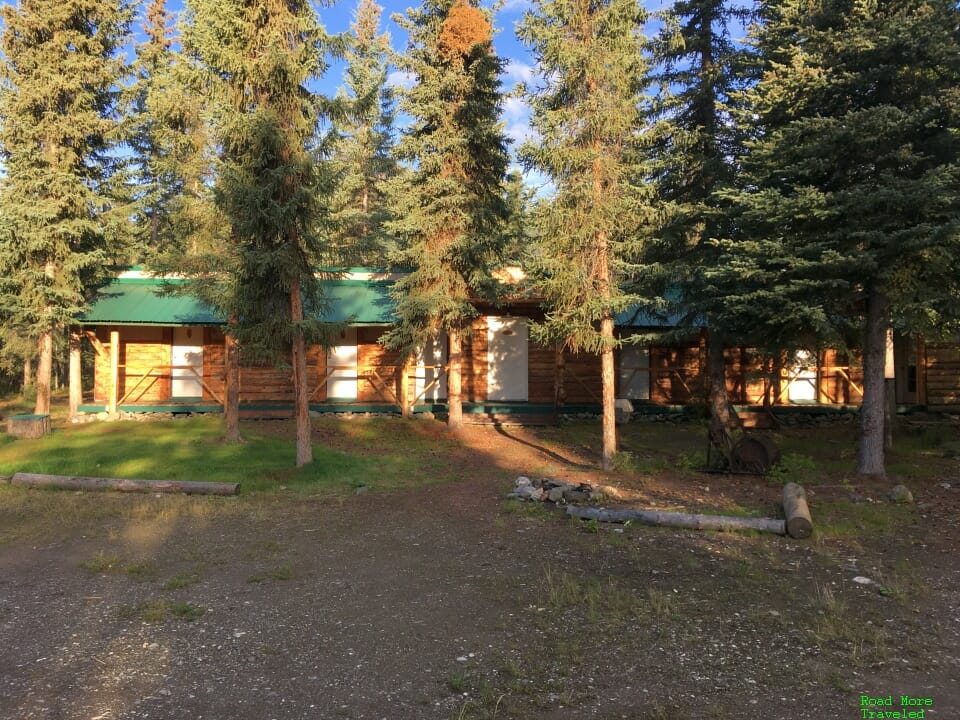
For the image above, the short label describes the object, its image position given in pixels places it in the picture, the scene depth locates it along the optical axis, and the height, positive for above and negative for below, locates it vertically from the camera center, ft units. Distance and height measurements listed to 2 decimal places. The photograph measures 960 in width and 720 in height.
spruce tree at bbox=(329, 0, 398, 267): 97.63 +38.17
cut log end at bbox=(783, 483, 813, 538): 26.20 -6.03
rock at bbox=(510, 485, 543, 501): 33.24 -6.43
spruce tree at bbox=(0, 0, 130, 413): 57.57 +20.04
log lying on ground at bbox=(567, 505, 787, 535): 26.99 -6.55
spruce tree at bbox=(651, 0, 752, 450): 41.52 +15.19
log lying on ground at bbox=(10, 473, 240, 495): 35.24 -6.34
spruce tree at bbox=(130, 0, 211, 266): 45.88 +17.75
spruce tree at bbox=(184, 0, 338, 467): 37.32 +12.92
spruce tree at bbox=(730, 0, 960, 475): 31.78 +11.01
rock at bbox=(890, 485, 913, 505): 32.65 -6.40
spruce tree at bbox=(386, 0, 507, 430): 53.52 +17.76
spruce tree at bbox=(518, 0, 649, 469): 38.50 +13.54
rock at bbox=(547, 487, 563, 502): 32.65 -6.34
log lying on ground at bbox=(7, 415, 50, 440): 53.47 -4.61
